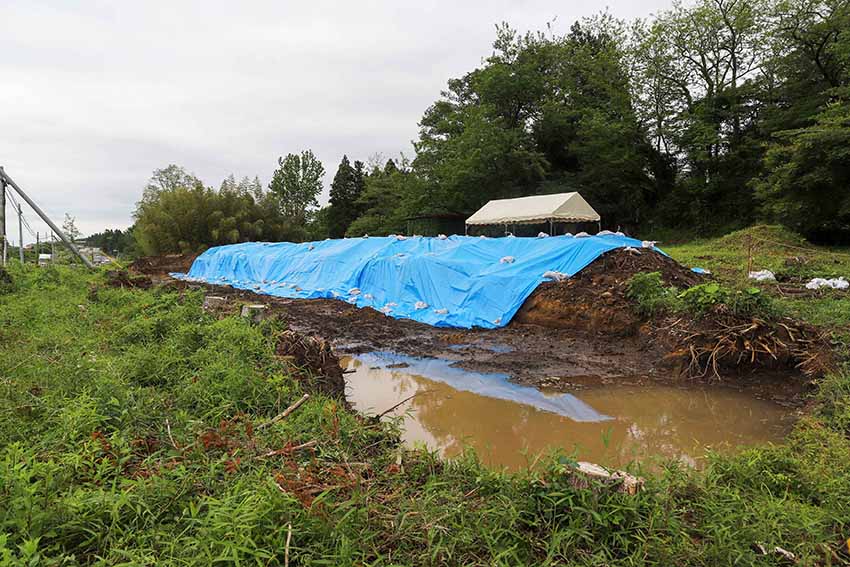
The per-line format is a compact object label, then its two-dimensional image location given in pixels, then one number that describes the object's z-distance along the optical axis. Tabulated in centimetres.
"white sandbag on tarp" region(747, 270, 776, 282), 882
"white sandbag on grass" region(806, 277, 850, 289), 784
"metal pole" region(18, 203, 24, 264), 1097
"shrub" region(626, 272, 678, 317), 593
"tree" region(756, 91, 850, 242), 1224
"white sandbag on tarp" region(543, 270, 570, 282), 734
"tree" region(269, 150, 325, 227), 3653
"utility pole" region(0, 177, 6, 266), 940
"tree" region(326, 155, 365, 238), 3119
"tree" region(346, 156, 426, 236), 2370
